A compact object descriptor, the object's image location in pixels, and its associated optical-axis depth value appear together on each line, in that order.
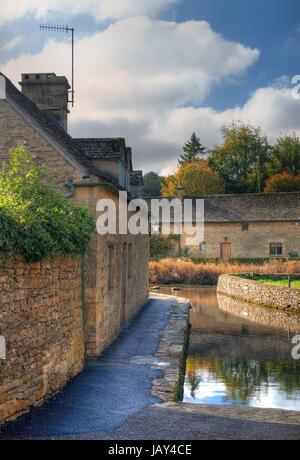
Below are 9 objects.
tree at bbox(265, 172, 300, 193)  63.75
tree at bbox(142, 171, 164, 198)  89.88
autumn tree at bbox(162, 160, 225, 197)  65.94
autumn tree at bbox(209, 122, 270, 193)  70.75
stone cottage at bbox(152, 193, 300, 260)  46.41
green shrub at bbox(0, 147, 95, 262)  7.99
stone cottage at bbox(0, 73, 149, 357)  12.28
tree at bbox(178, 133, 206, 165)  85.81
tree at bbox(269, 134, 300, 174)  68.25
